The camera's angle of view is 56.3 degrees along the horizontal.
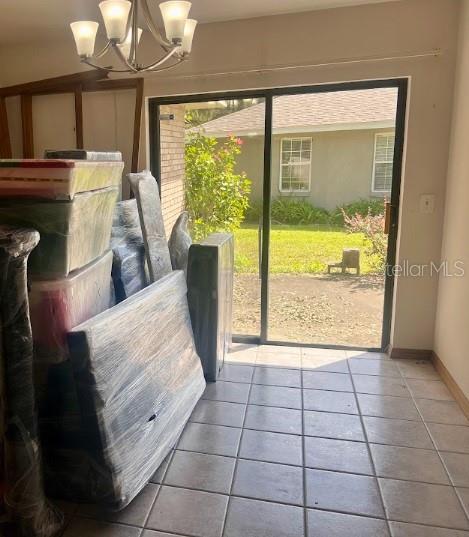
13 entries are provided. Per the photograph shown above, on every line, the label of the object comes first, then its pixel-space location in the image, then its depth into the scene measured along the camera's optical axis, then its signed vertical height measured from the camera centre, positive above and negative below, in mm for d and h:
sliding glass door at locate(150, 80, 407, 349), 3223 -35
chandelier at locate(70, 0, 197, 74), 1866 +706
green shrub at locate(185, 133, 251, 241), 3469 +18
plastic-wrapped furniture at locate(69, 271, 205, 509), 1718 -890
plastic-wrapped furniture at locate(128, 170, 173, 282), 2691 -229
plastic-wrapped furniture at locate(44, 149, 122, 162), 2059 +154
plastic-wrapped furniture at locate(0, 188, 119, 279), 1676 -152
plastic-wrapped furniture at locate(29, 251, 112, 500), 1745 -837
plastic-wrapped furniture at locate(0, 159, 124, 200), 1646 +30
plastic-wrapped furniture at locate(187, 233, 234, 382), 2889 -719
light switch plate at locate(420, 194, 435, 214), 3055 -85
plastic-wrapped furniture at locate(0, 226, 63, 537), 1497 -727
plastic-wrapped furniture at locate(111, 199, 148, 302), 2605 -395
